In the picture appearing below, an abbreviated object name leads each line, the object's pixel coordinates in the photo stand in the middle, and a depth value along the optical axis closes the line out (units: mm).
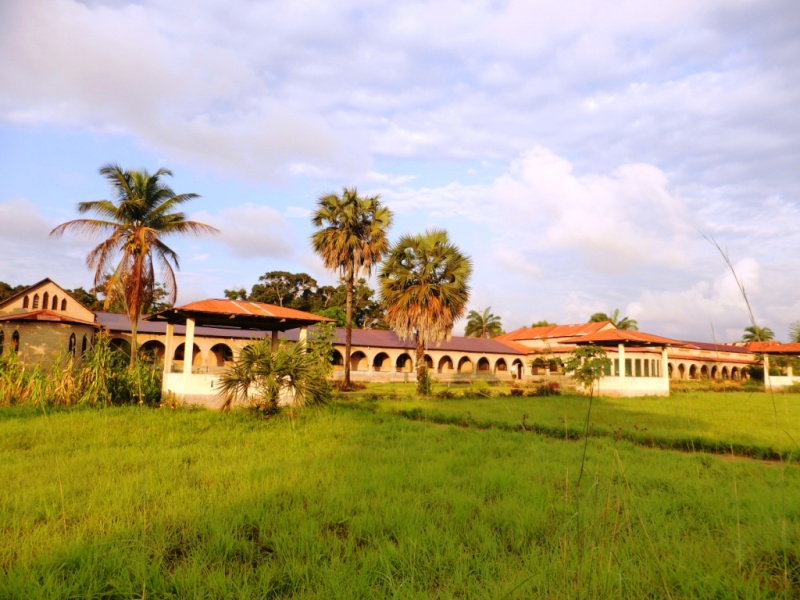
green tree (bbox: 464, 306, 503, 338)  75250
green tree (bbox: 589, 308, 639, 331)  60875
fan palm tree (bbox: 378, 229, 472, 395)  27469
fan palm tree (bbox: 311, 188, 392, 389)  29609
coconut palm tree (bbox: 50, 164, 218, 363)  22297
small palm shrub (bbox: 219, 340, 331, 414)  13398
